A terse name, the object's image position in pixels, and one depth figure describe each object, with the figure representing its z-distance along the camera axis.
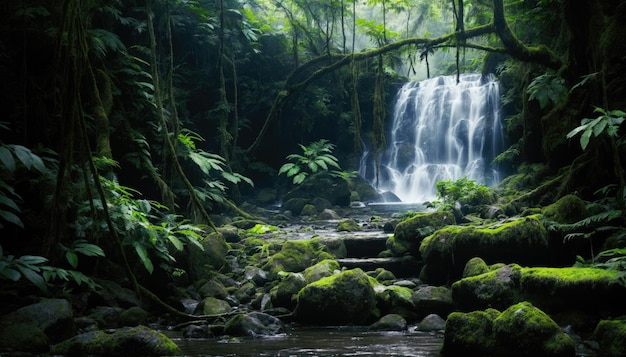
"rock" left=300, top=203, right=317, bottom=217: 14.92
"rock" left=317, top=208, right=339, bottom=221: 13.94
